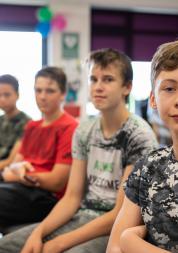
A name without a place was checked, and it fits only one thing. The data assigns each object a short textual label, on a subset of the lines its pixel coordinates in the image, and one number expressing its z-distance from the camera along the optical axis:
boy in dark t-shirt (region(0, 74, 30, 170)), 2.64
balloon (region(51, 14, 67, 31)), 5.41
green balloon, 5.38
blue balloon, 5.48
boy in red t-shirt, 1.91
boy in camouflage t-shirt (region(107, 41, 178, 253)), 1.03
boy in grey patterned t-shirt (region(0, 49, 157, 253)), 1.52
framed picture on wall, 5.51
